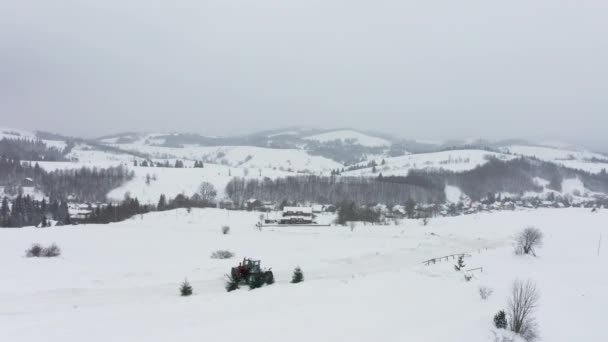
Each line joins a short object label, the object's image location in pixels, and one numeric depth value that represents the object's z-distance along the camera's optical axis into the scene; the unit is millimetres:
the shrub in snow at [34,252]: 35188
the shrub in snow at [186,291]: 23703
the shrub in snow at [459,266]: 32344
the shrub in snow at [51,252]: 35531
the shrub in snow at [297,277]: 27781
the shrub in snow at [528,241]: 39656
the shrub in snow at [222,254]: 39056
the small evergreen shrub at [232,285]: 25641
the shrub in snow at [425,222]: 77838
